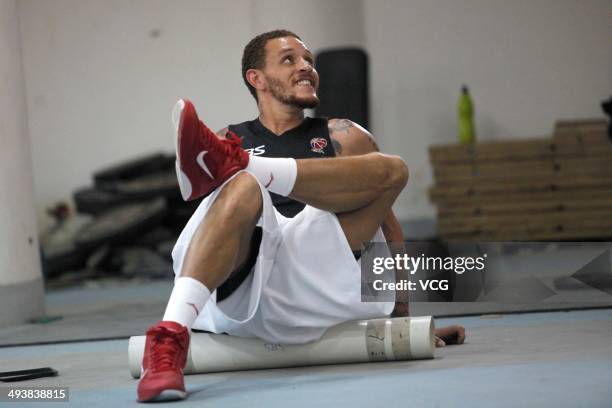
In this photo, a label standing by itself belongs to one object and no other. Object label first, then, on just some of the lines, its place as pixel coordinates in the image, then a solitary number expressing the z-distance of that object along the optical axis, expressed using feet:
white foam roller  20.39
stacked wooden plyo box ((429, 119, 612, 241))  56.49
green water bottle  59.06
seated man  18.22
